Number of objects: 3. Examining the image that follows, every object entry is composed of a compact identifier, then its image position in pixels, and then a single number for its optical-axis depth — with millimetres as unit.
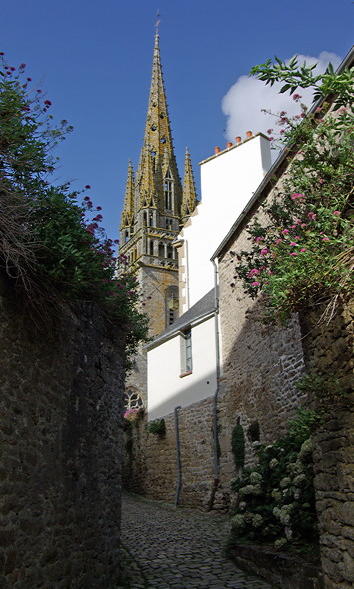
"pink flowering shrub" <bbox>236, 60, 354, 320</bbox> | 4605
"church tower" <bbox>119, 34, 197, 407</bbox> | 49113
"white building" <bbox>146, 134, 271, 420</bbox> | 15289
